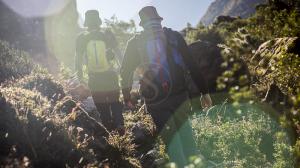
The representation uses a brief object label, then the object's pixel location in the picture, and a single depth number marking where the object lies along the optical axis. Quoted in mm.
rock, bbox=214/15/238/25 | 51275
